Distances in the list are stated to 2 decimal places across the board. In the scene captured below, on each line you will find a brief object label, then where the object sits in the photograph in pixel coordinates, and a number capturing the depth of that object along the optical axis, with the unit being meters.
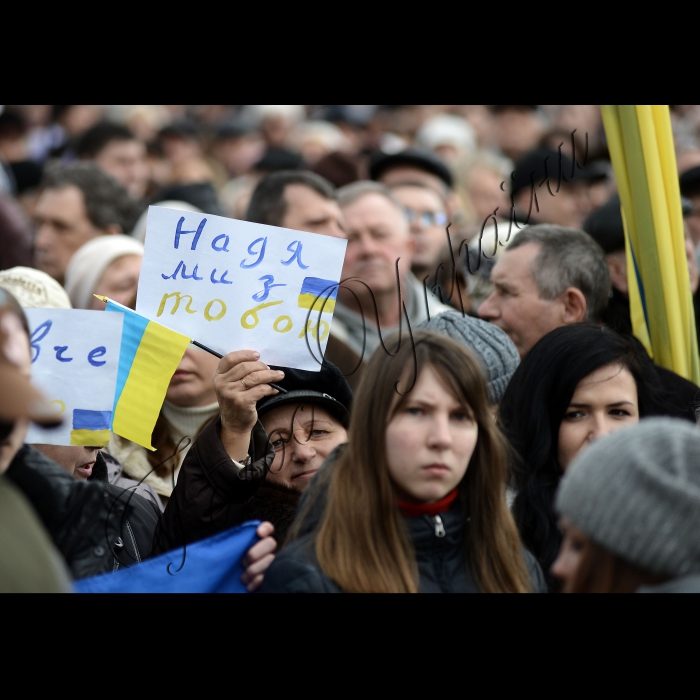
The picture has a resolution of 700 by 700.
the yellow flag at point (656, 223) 8.16
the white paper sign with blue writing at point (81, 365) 6.21
